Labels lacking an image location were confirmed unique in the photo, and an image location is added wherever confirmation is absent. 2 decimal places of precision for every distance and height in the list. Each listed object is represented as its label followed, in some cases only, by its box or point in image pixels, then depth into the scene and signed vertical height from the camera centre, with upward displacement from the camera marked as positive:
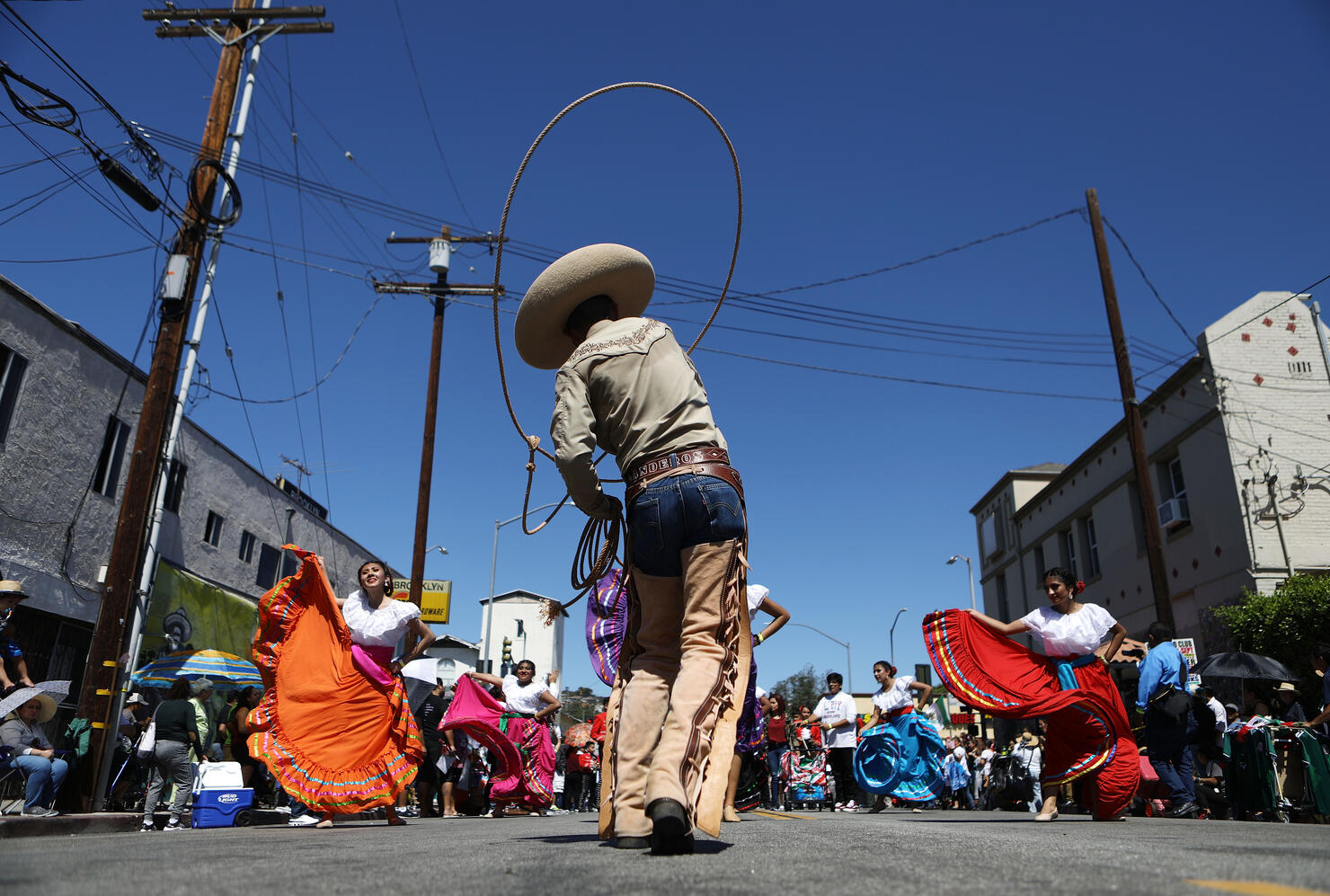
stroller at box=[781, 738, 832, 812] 16.22 -0.23
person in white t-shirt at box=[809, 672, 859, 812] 13.12 +0.33
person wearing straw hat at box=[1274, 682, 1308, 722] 8.98 +0.62
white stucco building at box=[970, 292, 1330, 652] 18.08 +6.06
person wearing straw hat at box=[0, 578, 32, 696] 7.17 +0.95
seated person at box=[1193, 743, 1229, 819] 9.47 -0.14
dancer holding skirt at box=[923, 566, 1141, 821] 6.14 +0.56
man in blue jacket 8.11 +0.42
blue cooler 8.05 -0.43
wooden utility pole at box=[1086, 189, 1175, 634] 15.19 +5.57
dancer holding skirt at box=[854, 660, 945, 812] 10.88 +0.10
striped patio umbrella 14.22 +1.26
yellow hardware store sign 37.59 +6.31
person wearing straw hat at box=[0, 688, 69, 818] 7.06 +0.02
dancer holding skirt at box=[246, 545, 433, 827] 6.04 +0.39
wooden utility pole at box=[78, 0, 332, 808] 10.03 +3.64
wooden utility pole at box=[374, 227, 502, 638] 18.77 +8.77
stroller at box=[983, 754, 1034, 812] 15.45 -0.31
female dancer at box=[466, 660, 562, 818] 10.09 +0.23
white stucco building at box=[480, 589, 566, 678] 79.12 +10.68
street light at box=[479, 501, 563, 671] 36.98 +4.70
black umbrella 10.69 +1.15
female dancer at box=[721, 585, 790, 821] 6.05 +0.36
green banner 17.62 +2.72
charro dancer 3.15 +0.78
